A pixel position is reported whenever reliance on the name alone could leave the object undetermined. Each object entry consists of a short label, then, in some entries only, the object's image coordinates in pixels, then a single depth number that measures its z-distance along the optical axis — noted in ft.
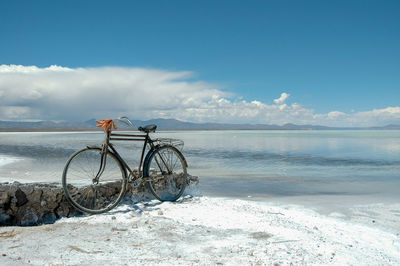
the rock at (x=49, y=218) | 14.70
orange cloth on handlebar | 16.62
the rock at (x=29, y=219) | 14.40
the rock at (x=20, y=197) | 14.65
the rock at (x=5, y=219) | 14.07
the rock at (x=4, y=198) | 14.27
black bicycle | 15.94
